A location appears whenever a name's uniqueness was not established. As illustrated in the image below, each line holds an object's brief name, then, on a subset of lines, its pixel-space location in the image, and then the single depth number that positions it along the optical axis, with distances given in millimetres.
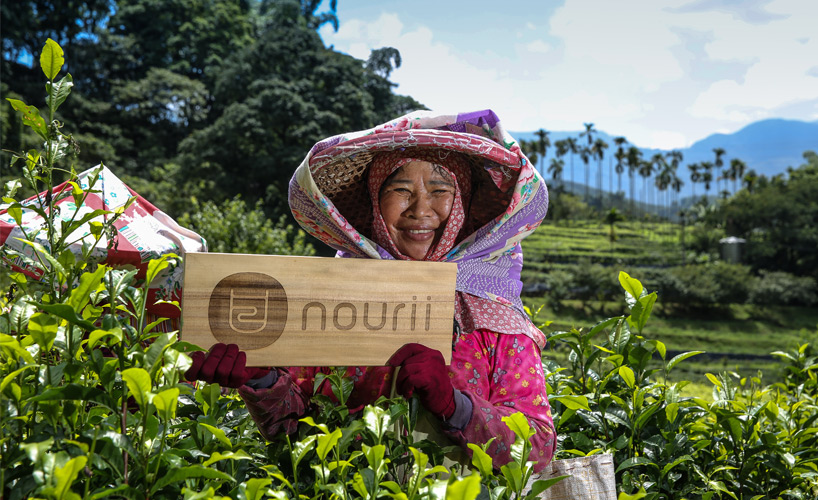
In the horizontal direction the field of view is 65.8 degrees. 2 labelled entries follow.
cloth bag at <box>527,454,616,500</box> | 1327
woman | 1346
